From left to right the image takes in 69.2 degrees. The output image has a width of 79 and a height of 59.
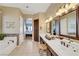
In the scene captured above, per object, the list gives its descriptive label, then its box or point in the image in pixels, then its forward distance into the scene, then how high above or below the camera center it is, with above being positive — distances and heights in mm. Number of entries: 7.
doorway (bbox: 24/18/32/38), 6092 -33
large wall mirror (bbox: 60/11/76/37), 1151 +97
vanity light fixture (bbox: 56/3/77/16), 1146 +439
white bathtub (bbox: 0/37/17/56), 1756 -558
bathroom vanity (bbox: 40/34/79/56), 698 -297
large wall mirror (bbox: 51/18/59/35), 1800 +82
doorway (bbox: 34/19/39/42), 4038 -96
